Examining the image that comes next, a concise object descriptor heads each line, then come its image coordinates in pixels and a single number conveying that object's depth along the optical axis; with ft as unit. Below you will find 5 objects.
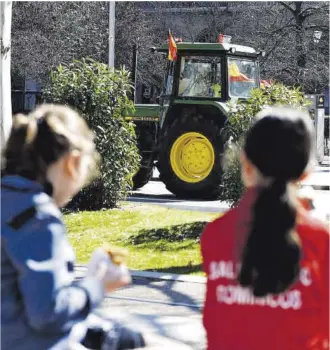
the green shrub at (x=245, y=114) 31.04
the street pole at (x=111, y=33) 75.97
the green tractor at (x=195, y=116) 48.49
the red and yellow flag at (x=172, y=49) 48.52
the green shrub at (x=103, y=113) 38.65
